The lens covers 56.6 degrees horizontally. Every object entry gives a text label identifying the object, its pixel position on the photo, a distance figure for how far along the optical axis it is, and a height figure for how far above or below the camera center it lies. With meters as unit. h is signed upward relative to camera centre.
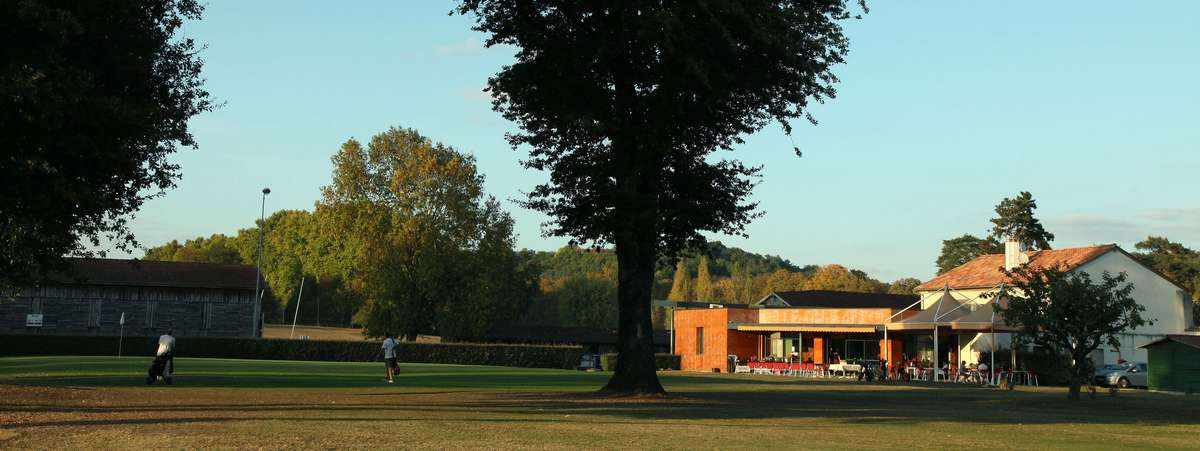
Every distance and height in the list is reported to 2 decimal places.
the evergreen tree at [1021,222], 96.06 +12.27
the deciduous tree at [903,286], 126.31 +8.58
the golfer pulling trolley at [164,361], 28.73 -0.40
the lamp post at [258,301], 69.75 +3.00
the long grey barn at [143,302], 66.50 +2.62
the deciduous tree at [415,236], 67.06 +6.97
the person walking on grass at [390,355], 32.72 -0.14
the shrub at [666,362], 64.87 -0.35
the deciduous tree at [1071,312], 28.58 +1.35
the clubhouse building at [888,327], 54.19 +1.65
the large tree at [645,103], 24.27 +5.89
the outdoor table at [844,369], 48.66 -0.39
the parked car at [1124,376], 47.59 -0.47
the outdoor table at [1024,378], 46.31 -0.62
